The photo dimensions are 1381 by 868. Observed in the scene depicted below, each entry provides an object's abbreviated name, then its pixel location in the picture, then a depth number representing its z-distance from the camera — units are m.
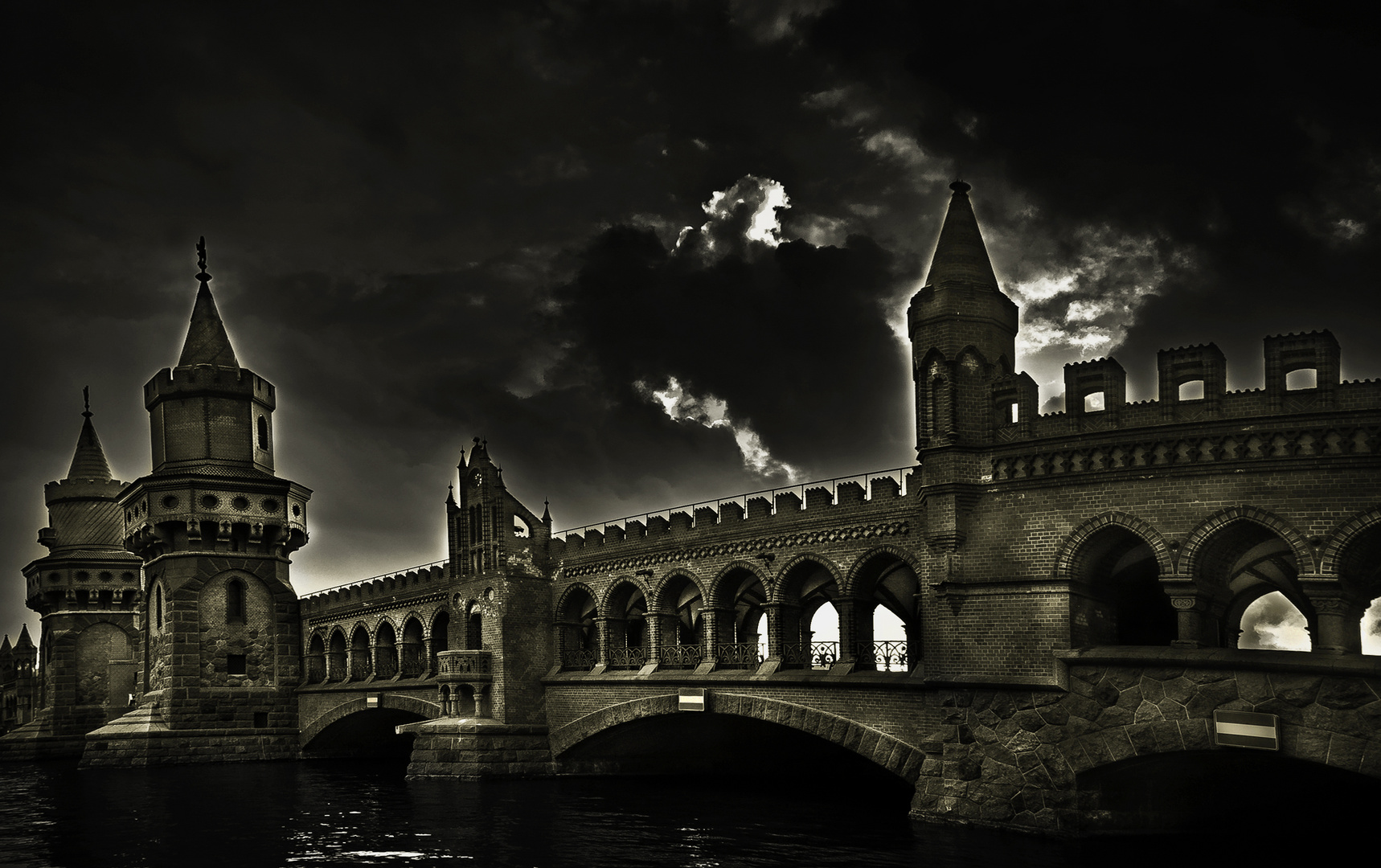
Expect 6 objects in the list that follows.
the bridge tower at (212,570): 44.47
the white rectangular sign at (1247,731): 18.69
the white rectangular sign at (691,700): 29.17
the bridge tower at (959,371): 23.17
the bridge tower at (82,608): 53.19
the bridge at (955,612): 19.56
